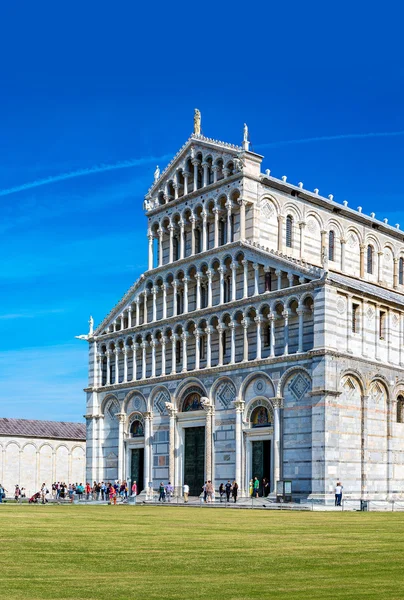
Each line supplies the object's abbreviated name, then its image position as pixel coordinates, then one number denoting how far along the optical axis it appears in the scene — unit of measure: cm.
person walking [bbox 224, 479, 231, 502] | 4787
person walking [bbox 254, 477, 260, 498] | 4850
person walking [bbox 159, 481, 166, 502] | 5166
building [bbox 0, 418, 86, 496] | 8062
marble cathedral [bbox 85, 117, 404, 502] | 4688
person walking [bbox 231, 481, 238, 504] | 4762
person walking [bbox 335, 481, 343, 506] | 4375
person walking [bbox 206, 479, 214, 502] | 4944
